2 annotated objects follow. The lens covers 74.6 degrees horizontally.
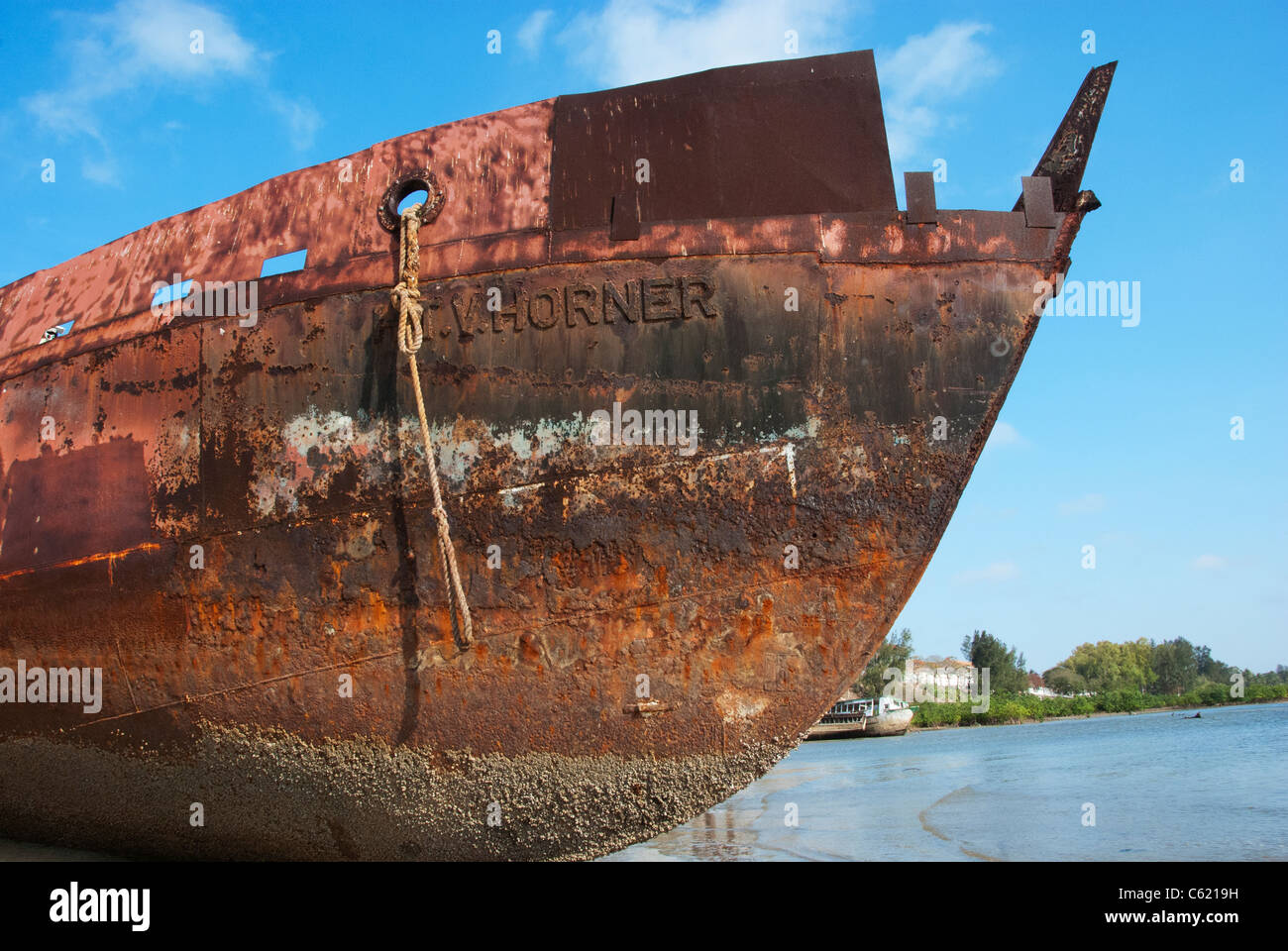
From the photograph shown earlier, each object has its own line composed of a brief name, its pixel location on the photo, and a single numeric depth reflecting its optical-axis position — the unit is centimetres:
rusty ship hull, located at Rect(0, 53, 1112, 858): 279
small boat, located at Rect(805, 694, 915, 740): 4000
